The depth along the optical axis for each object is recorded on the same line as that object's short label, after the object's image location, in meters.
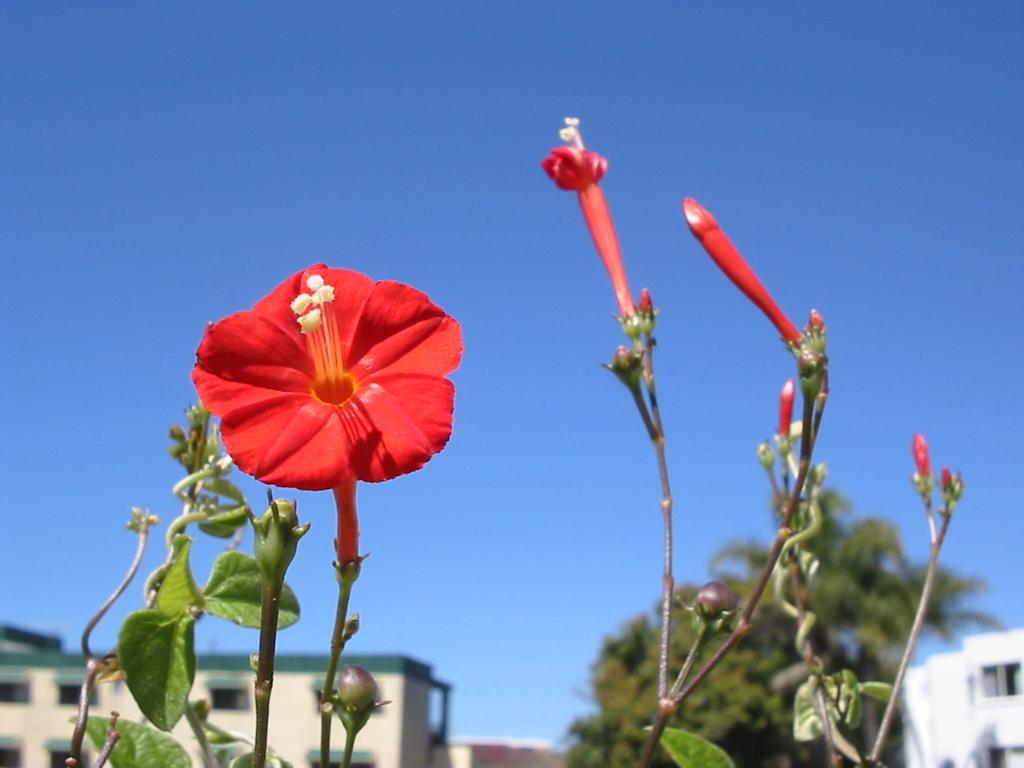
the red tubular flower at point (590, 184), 0.26
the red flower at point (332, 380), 0.15
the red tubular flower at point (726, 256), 0.22
